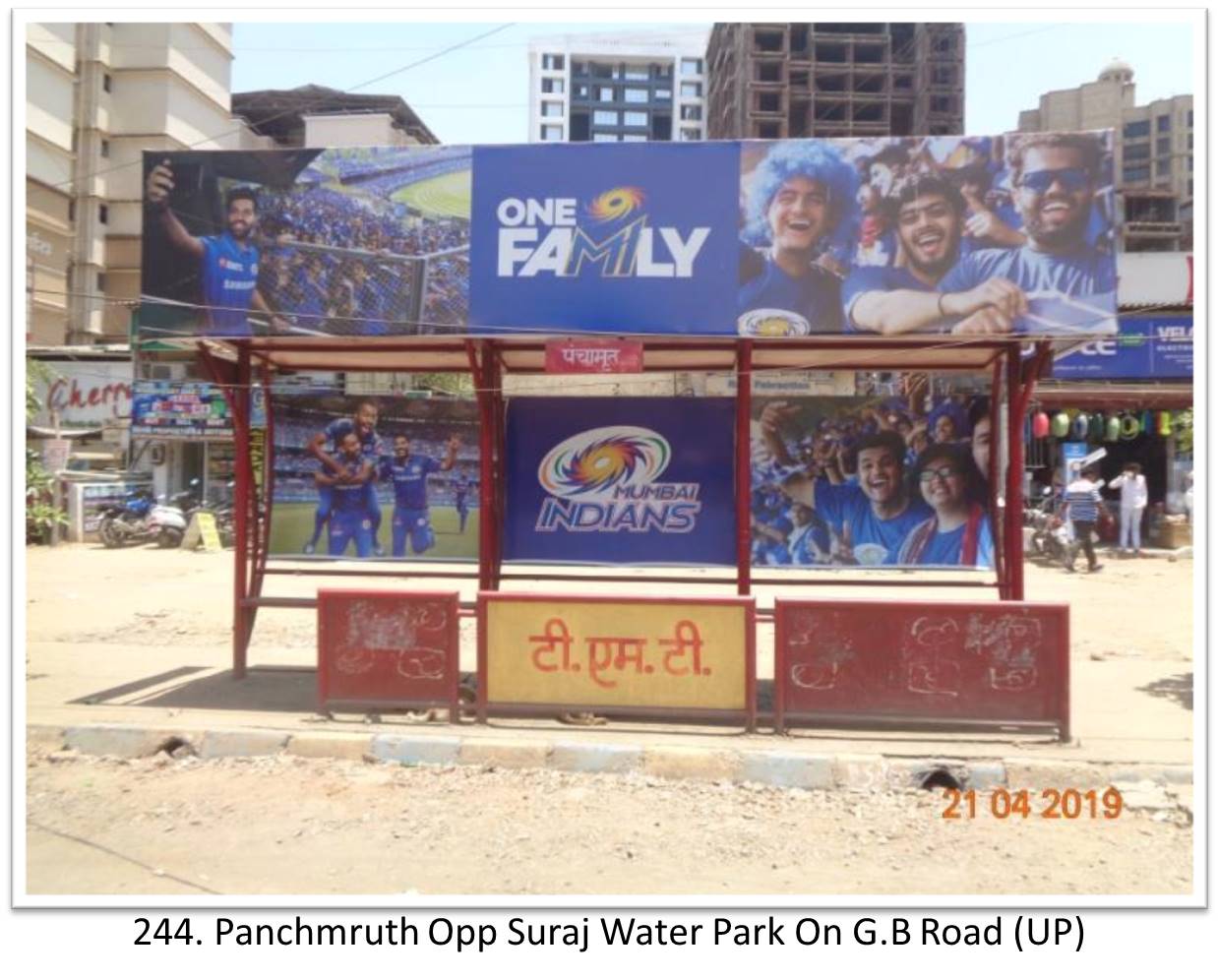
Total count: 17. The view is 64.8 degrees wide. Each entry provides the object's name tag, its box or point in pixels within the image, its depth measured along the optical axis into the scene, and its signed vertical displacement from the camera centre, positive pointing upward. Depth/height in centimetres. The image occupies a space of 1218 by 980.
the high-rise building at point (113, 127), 4597 +1916
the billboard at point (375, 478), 909 +29
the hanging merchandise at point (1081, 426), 2368 +234
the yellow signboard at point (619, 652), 697 -103
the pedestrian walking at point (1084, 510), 1748 +20
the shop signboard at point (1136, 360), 2698 +457
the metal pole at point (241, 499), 870 +7
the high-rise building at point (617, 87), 11125 +5058
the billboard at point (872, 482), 862 +31
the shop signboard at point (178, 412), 2777 +271
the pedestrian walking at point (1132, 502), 1975 +41
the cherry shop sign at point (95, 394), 3200 +368
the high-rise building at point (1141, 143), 5056 +3145
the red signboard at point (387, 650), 724 -108
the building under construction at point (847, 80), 7000 +3275
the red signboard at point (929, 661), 671 -101
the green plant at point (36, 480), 891 +22
